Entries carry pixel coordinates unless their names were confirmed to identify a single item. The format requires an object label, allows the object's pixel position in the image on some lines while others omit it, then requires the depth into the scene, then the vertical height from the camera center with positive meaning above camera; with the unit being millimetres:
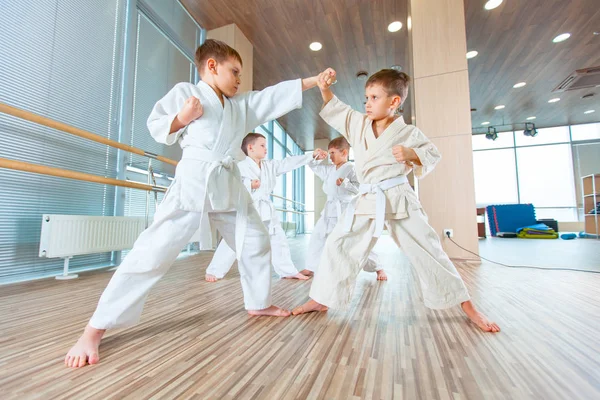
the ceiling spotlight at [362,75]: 5086 +2675
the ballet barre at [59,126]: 1475 +577
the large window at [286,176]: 7001 +1526
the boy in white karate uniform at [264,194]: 1859 +192
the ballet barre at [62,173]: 1484 +296
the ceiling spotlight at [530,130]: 8008 +2630
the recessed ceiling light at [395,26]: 3803 +2668
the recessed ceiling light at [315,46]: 4248 +2669
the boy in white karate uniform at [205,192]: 831 +98
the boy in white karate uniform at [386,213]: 1024 +31
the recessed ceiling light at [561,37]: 4211 +2790
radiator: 1841 -100
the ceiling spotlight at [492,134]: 8391 +2613
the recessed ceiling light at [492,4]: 3478 +2709
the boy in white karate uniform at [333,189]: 2057 +245
